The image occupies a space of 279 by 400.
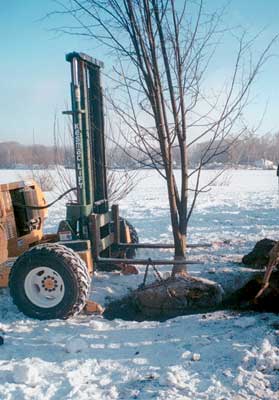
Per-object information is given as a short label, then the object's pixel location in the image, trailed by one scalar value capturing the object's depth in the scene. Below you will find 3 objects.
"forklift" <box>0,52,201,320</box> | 5.12
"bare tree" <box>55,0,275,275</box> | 5.76
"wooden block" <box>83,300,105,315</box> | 5.21
